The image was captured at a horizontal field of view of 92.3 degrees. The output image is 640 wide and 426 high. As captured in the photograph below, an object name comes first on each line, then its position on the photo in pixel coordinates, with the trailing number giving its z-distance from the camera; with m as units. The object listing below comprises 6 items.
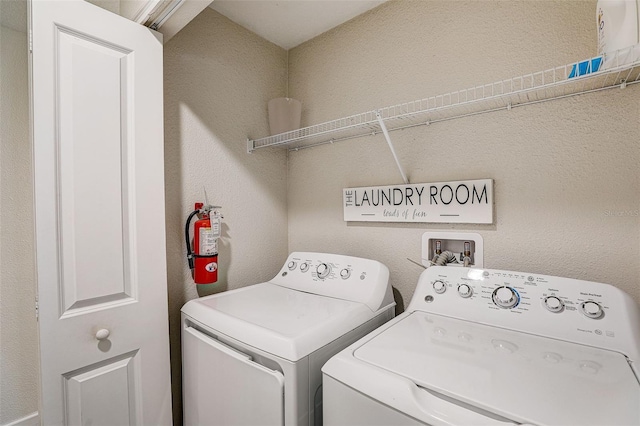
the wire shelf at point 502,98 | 0.90
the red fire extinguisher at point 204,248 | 1.49
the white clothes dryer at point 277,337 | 0.95
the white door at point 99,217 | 1.01
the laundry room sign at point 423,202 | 1.33
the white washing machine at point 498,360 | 0.67
